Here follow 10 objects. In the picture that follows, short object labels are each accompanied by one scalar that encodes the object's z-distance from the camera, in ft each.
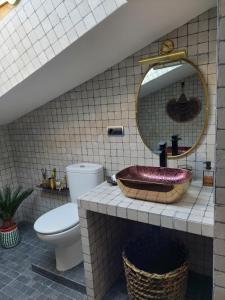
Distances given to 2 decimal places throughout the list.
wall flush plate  6.08
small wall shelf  7.47
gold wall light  4.85
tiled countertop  3.73
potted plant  7.62
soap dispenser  4.95
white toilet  5.50
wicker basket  4.47
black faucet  5.18
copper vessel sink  4.20
